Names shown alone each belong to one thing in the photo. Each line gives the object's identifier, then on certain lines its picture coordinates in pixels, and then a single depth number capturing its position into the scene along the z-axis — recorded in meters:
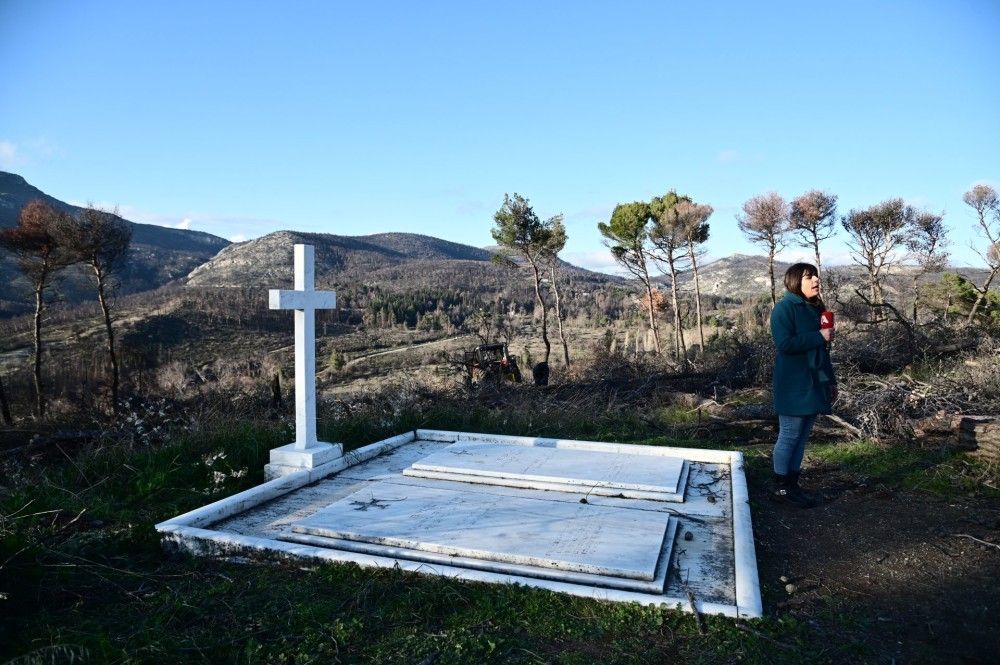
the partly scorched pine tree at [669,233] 24.23
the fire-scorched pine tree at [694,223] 24.11
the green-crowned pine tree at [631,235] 24.48
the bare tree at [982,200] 23.63
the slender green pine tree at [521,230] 23.75
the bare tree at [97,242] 20.89
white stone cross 5.62
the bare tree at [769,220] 26.47
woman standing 4.77
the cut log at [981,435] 5.45
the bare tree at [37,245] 20.34
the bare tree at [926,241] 25.77
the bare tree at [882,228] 26.56
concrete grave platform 3.45
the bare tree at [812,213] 26.95
